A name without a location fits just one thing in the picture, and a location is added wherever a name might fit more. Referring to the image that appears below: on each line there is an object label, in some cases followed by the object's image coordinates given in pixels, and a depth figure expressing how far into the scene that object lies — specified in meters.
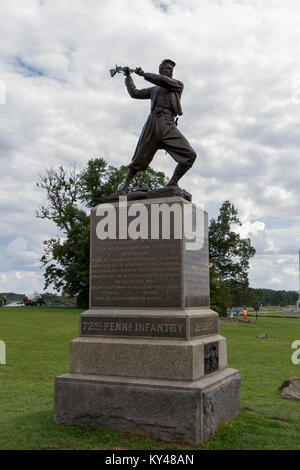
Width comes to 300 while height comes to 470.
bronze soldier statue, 6.96
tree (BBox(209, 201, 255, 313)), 48.75
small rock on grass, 22.00
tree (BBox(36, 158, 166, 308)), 38.03
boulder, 8.15
